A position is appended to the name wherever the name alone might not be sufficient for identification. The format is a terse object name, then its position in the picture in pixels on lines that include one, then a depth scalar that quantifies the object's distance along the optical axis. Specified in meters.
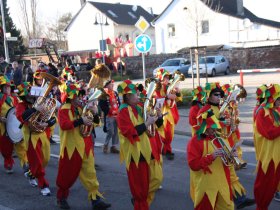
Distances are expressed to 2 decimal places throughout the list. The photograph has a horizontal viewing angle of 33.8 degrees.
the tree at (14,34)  45.23
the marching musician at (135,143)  5.58
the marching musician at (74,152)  6.30
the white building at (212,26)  43.12
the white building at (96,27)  56.72
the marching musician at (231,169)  6.12
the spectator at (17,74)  17.16
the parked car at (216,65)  30.09
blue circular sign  13.38
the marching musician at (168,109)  9.22
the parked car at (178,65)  30.56
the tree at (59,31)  65.06
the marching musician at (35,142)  7.10
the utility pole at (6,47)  27.36
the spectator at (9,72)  17.79
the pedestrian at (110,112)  9.83
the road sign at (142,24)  13.54
